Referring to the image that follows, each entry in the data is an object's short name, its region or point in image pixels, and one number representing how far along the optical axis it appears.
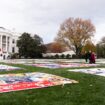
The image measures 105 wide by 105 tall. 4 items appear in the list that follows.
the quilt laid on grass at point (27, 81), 4.58
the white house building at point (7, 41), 43.44
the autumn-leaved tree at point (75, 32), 32.82
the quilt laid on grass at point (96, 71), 7.03
